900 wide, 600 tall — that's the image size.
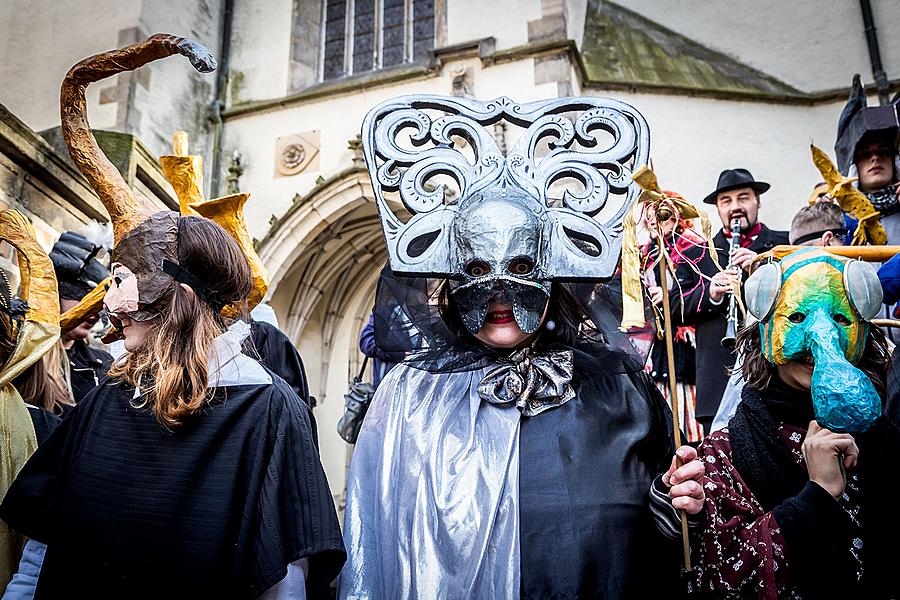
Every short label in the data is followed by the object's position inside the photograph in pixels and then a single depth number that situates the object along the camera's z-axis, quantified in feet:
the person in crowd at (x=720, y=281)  11.45
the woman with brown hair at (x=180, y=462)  5.69
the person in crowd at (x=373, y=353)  14.10
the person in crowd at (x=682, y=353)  12.33
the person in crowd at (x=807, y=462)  5.65
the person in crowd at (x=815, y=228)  10.48
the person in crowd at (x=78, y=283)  11.24
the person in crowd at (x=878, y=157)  11.23
